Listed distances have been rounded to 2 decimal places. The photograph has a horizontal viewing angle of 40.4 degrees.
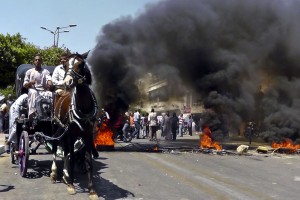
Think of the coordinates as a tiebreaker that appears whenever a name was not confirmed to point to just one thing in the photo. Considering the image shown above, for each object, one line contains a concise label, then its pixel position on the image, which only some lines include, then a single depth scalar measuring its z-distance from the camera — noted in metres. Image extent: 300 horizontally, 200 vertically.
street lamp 38.96
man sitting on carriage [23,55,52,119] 9.18
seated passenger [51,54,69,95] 8.92
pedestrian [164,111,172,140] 25.22
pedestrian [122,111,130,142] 22.03
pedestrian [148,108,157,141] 23.23
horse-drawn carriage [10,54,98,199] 7.10
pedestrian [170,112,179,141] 25.02
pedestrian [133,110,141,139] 25.01
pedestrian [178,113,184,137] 31.36
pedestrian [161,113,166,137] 26.03
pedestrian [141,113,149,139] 29.24
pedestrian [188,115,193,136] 31.82
